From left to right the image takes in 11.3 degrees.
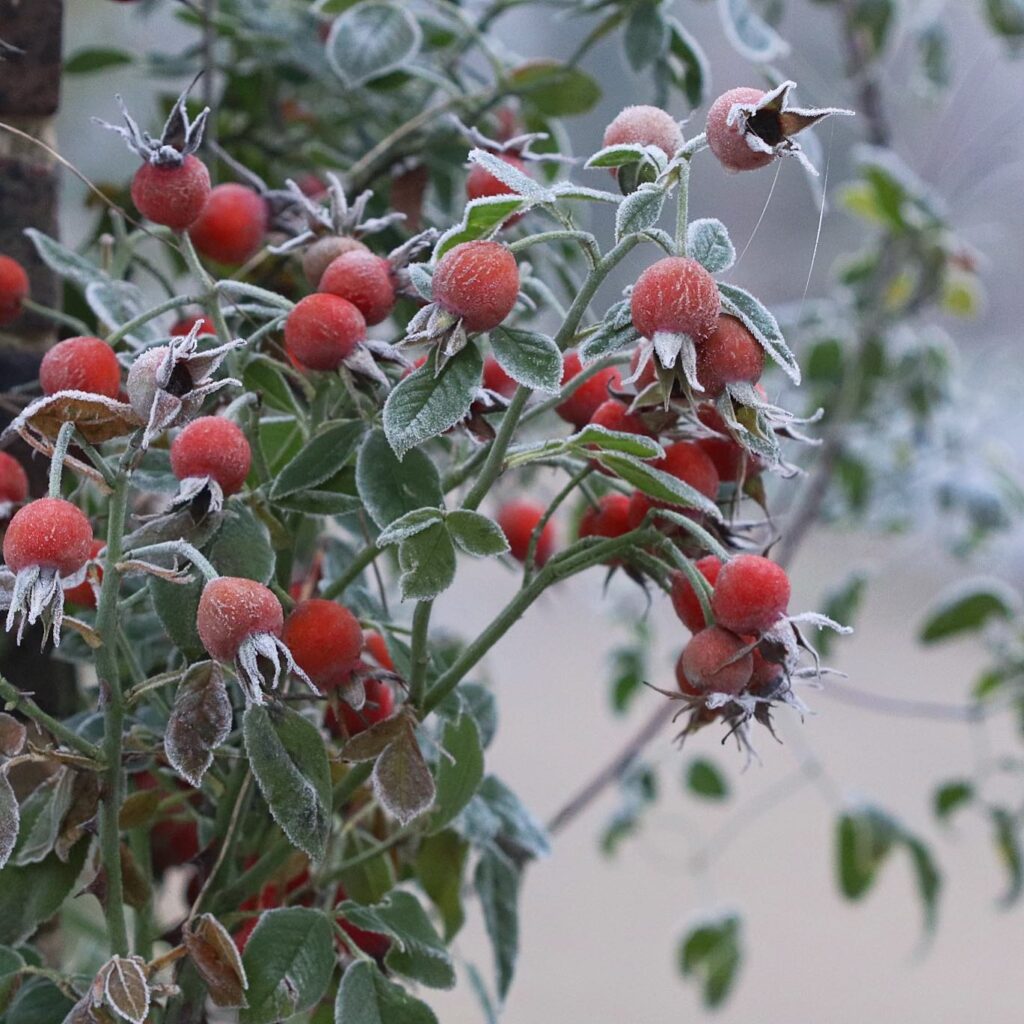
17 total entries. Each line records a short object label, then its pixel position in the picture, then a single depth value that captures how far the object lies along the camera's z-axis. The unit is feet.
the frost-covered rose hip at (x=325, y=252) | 3.35
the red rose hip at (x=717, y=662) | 3.21
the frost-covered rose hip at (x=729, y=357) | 3.15
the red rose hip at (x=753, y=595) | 3.21
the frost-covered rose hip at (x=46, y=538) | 3.15
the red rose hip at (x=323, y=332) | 3.24
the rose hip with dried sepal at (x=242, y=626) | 3.15
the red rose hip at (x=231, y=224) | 3.54
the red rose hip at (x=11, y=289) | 3.50
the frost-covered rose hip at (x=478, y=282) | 3.15
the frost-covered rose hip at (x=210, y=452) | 3.19
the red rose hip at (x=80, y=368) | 3.27
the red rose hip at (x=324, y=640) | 3.25
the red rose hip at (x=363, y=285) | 3.28
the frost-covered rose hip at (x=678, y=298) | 3.12
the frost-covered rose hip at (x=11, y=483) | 3.37
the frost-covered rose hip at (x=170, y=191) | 3.32
